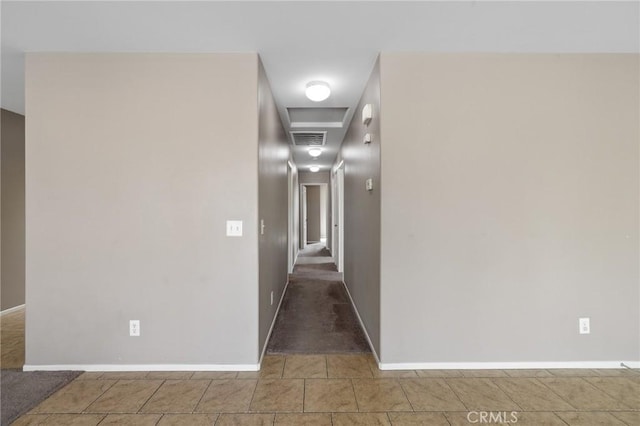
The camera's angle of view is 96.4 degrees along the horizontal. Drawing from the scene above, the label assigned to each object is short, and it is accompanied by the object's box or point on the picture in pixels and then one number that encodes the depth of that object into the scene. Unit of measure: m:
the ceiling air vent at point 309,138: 4.51
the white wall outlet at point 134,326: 2.24
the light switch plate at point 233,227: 2.27
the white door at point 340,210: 5.22
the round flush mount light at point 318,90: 2.71
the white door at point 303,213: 8.70
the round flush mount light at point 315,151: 5.44
